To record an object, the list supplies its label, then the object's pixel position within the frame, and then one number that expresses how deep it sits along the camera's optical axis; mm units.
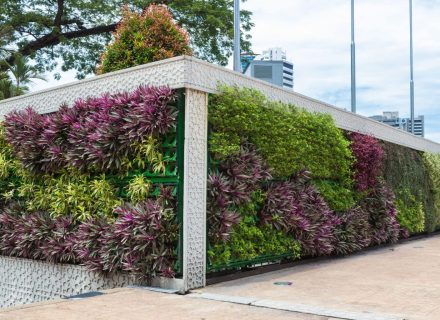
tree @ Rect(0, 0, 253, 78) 23422
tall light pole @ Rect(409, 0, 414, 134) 25386
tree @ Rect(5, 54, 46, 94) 23750
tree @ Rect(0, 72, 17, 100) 22625
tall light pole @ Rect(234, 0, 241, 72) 11789
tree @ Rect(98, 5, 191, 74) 8781
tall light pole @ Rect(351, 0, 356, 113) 18830
